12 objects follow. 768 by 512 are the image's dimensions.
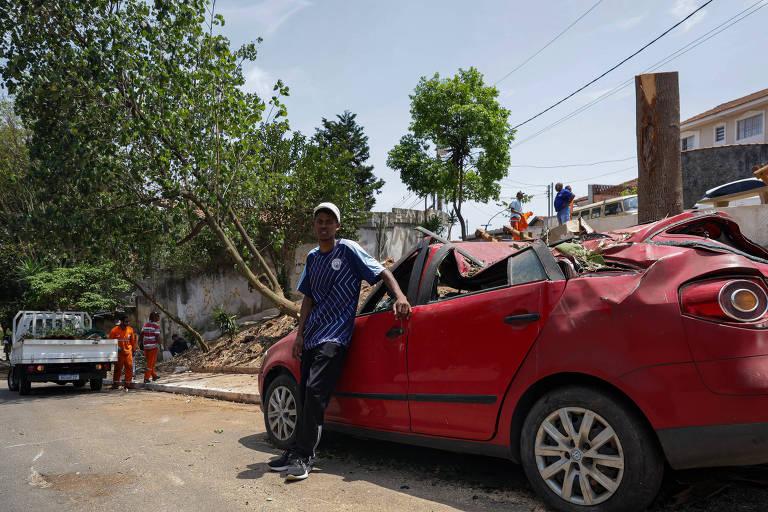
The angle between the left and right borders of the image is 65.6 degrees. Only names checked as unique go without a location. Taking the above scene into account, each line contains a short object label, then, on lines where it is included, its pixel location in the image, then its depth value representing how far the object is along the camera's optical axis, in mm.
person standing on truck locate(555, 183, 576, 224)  14000
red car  2801
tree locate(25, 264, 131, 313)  19500
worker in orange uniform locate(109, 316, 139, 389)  13336
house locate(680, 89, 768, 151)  32156
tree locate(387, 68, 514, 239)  24094
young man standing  4336
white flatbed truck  12367
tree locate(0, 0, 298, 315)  12148
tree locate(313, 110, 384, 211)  45278
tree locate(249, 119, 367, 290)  18156
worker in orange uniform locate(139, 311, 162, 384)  13664
